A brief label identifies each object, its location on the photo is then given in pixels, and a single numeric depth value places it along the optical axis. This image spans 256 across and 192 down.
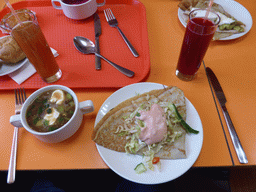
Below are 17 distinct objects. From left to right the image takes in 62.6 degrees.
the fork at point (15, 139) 0.43
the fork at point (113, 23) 0.62
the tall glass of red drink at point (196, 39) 0.47
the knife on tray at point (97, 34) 0.60
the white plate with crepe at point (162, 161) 0.40
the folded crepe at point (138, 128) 0.44
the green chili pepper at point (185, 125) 0.45
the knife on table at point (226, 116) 0.45
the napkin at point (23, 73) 0.56
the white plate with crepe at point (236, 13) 0.65
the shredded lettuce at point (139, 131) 0.44
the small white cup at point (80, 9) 0.65
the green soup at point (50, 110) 0.44
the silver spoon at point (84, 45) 0.62
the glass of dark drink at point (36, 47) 0.46
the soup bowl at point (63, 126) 0.42
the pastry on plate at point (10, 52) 0.55
